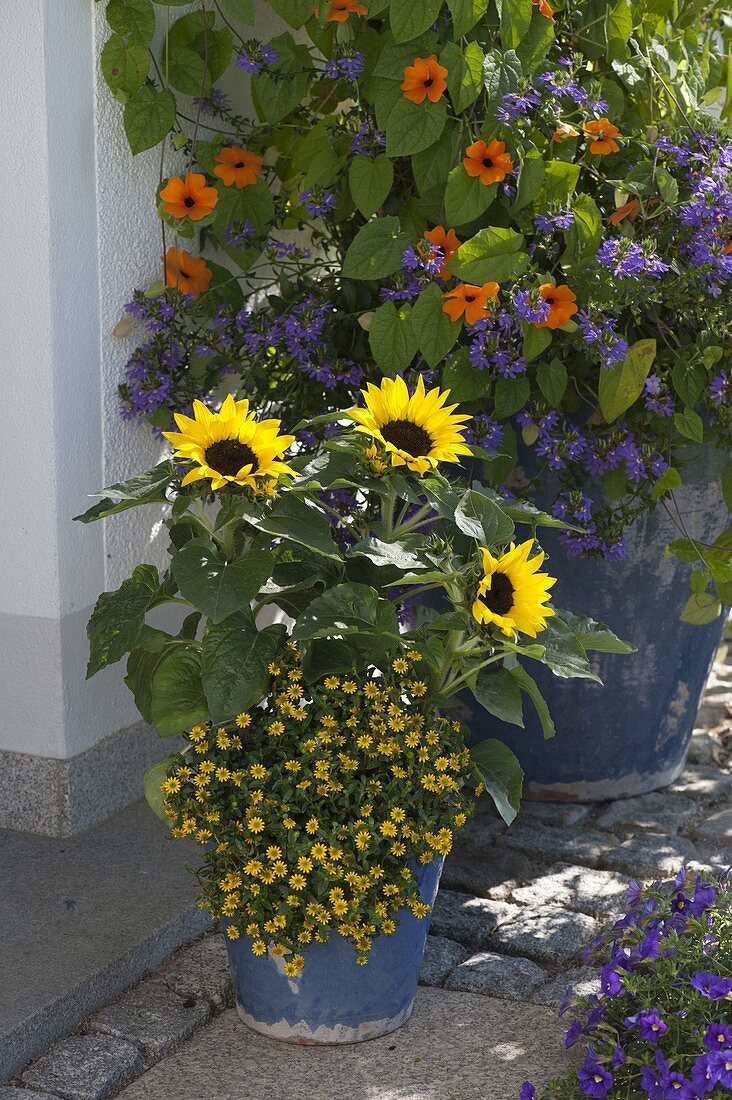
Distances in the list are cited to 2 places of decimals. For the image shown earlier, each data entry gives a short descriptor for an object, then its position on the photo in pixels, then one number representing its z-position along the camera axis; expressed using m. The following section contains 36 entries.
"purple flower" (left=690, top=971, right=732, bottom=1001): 1.82
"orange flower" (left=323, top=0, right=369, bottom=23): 2.48
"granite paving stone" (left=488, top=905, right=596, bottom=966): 2.45
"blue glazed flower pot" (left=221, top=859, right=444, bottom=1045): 2.06
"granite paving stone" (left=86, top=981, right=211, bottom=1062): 2.12
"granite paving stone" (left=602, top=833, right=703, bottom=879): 2.81
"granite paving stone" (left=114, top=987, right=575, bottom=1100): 2.00
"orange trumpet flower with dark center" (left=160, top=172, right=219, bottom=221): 2.64
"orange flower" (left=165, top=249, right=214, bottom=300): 2.76
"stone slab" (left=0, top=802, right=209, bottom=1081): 2.12
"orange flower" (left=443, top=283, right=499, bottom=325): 2.43
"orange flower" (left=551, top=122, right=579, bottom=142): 2.52
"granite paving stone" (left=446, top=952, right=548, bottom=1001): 2.31
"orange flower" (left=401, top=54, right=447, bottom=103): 2.43
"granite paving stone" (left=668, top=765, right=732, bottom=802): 3.23
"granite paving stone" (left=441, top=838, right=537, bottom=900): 2.73
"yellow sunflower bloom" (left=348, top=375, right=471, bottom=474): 2.03
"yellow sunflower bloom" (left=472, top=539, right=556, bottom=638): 1.88
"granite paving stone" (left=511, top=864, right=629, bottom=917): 2.64
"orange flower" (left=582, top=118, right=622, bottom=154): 2.55
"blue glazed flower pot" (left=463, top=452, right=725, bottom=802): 2.95
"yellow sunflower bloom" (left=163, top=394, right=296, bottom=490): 1.93
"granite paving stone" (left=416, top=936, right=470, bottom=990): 2.36
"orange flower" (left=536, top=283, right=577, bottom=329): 2.42
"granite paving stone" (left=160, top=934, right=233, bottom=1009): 2.28
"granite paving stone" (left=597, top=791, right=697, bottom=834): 3.03
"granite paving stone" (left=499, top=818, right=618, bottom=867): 2.88
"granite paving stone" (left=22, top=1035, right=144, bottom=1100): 1.99
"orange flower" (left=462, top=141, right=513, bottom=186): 2.43
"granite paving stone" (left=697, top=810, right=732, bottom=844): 2.97
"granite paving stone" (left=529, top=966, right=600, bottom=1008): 2.28
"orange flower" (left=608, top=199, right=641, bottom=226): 2.54
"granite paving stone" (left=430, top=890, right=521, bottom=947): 2.52
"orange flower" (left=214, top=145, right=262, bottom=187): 2.72
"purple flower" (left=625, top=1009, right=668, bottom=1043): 1.81
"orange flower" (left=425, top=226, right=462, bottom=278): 2.49
